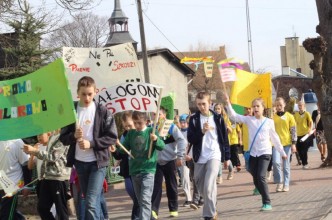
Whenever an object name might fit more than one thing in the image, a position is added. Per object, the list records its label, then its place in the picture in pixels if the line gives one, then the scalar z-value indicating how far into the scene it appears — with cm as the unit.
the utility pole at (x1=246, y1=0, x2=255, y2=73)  4228
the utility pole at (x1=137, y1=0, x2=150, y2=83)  2292
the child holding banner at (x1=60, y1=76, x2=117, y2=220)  697
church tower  5328
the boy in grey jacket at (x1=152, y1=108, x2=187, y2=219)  998
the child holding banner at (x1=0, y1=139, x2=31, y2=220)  875
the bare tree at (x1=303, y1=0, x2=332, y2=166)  1531
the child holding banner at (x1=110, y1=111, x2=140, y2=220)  916
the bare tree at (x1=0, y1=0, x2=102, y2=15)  1509
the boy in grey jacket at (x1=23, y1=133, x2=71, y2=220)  861
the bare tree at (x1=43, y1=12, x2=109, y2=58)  5214
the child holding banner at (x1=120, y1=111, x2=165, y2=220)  831
